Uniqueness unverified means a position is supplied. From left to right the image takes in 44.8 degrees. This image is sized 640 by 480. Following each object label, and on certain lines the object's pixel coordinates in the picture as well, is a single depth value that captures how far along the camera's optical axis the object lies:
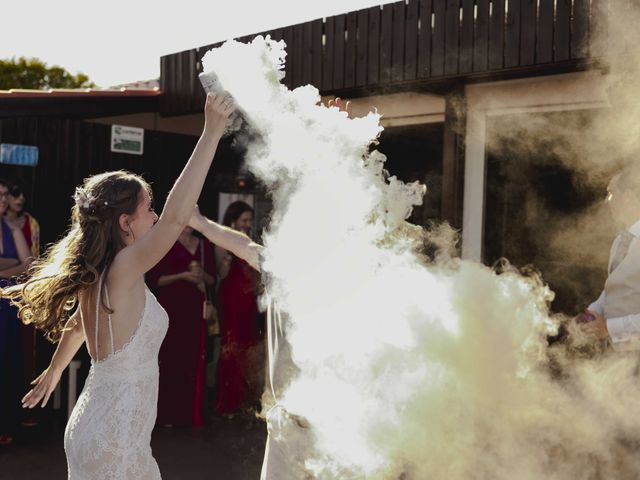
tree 30.47
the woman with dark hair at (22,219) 6.62
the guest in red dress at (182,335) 7.17
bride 2.98
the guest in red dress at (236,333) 7.50
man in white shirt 3.91
